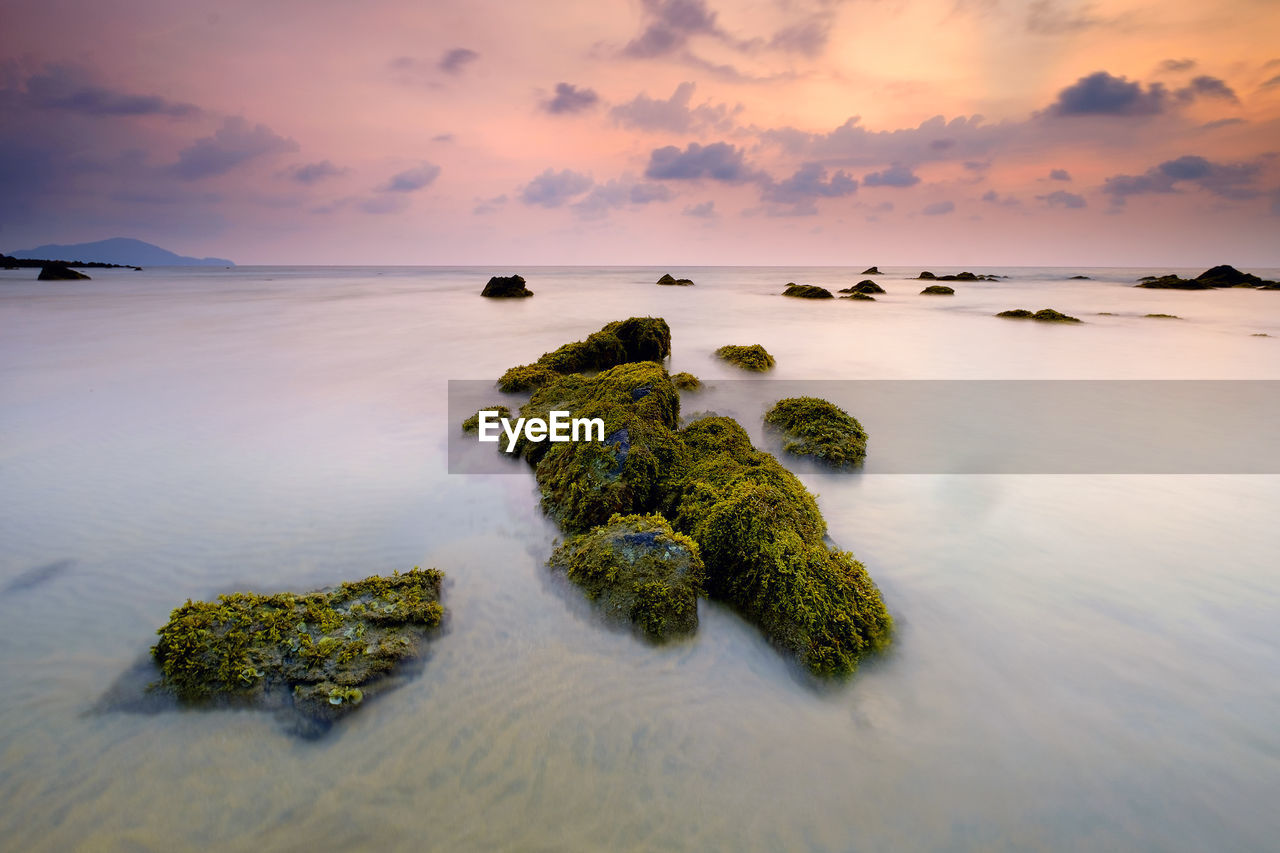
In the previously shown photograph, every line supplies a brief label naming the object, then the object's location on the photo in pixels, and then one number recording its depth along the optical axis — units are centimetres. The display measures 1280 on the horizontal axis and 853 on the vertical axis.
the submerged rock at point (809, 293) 3256
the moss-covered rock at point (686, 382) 927
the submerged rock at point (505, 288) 3002
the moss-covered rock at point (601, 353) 897
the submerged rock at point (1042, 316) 2078
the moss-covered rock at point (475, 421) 688
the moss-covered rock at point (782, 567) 309
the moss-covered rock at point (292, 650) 269
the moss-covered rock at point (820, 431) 590
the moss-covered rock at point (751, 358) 1130
